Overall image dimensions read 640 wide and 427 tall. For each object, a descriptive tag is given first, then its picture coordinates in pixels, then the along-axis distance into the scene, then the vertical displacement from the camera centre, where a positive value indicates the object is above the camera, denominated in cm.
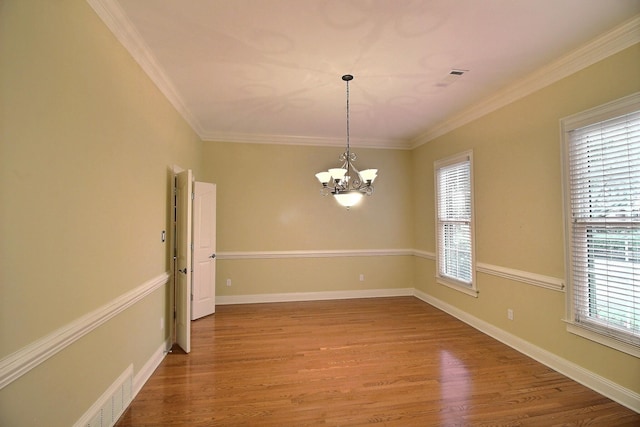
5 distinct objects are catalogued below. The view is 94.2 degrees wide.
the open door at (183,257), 324 -43
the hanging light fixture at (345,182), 292 +37
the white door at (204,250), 432 -48
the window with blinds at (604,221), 229 -4
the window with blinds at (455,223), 413 -9
